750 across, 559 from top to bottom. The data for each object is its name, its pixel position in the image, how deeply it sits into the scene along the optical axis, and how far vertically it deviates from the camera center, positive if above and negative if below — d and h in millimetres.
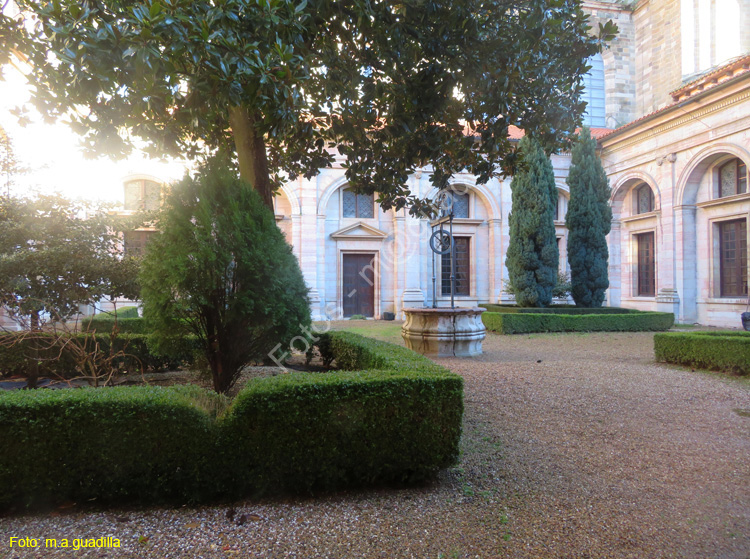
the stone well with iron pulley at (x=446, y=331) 8336 -899
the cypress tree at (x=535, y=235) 14758 +1686
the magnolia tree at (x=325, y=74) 3359 +2171
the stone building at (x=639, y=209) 14484 +2968
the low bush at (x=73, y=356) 5055 -916
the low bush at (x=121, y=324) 7676 -689
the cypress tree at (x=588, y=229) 15625 +1988
